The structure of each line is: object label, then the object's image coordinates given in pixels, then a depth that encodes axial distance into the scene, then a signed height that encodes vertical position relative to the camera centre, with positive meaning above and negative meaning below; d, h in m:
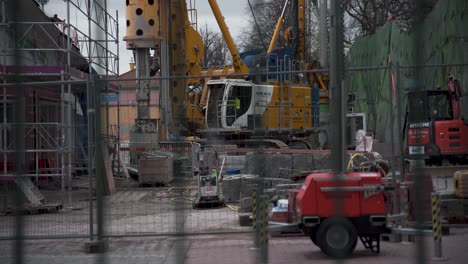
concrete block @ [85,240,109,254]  12.43 -0.85
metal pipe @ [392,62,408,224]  13.85 +0.34
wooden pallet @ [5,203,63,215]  15.76 -0.67
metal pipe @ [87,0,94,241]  14.43 +0.15
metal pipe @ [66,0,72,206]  21.22 +0.38
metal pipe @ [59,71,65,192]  22.02 +0.40
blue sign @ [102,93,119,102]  14.18 +0.72
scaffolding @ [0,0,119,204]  14.73 +0.75
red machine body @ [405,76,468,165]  26.74 +0.60
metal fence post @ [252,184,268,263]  8.10 -0.50
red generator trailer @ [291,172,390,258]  10.61 -0.50
